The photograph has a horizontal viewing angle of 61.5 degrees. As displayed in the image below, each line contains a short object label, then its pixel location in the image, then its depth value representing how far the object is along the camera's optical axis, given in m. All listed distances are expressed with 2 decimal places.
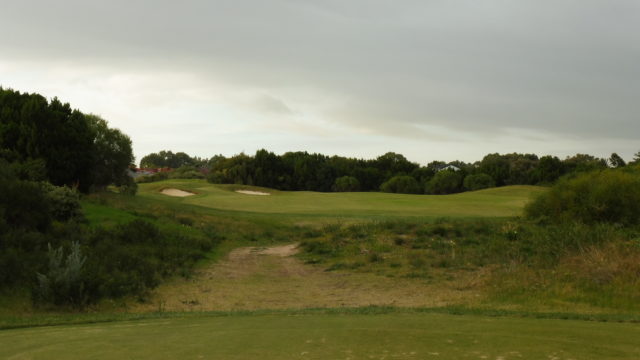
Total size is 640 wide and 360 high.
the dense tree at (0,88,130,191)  34.38
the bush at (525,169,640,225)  26.12
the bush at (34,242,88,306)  12.83
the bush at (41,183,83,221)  22.09
